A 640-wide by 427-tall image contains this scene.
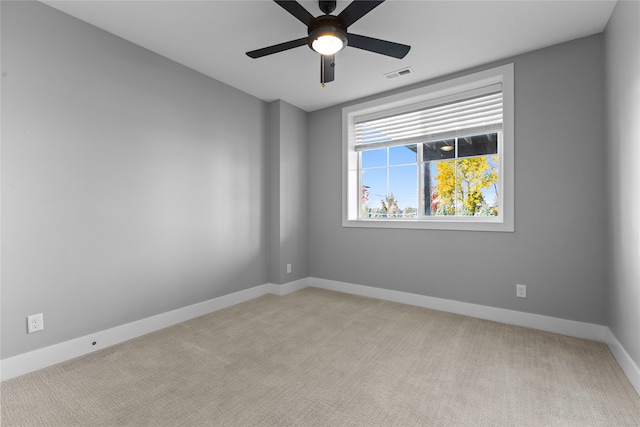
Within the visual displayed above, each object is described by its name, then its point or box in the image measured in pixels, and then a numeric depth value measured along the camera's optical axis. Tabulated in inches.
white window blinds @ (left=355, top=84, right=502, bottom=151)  125.2
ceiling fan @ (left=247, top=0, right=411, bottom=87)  73.1
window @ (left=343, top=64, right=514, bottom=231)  122.6
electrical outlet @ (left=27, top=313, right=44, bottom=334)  82.7
